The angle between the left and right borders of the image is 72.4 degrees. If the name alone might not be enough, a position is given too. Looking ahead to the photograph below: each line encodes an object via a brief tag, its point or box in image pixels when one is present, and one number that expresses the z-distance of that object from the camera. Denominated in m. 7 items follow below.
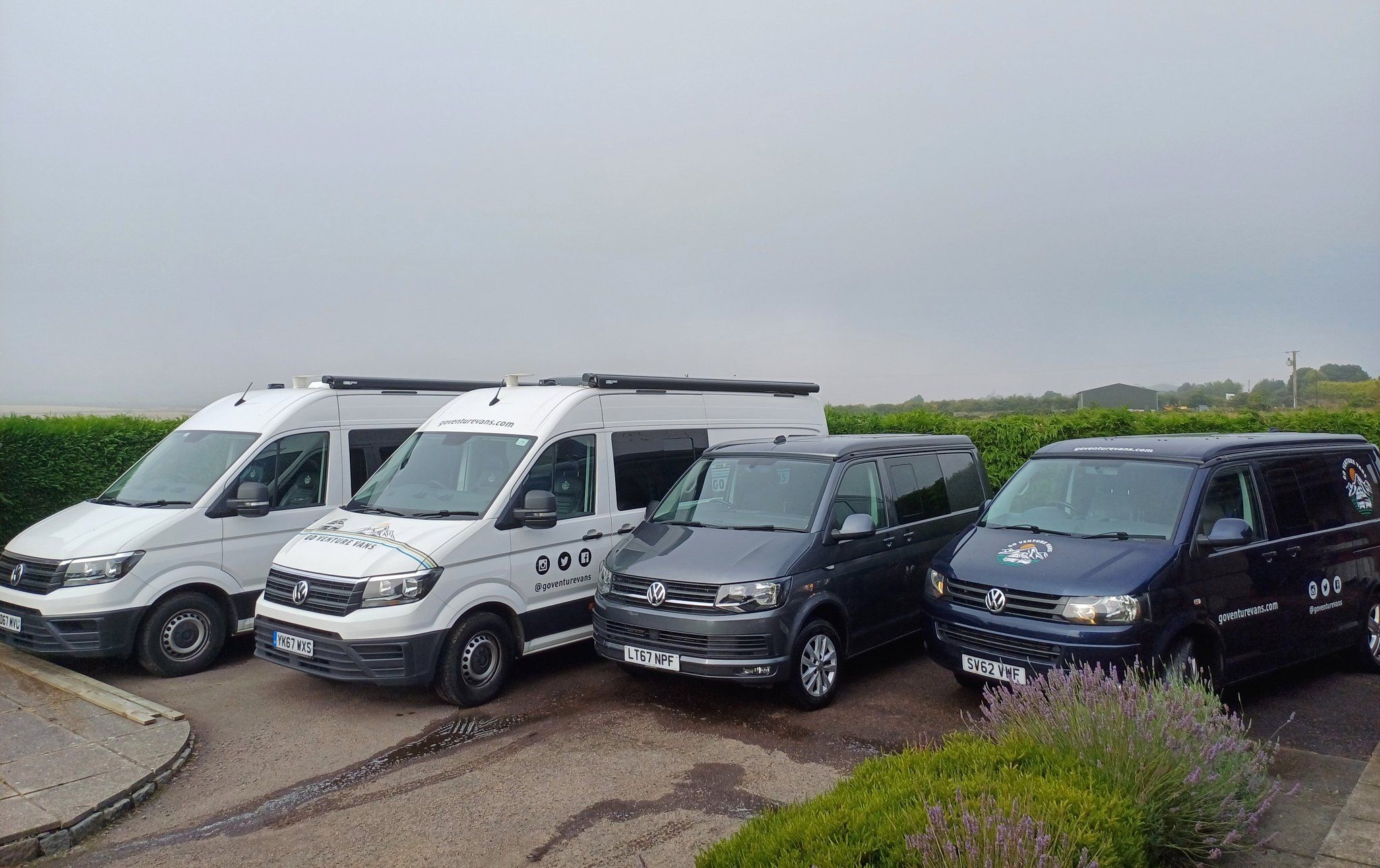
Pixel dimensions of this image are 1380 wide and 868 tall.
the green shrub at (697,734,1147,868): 3.38
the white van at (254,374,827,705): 6.94
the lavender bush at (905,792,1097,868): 3.14
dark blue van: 6.07
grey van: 6.74
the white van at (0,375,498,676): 7.89
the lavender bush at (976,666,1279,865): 3.98
